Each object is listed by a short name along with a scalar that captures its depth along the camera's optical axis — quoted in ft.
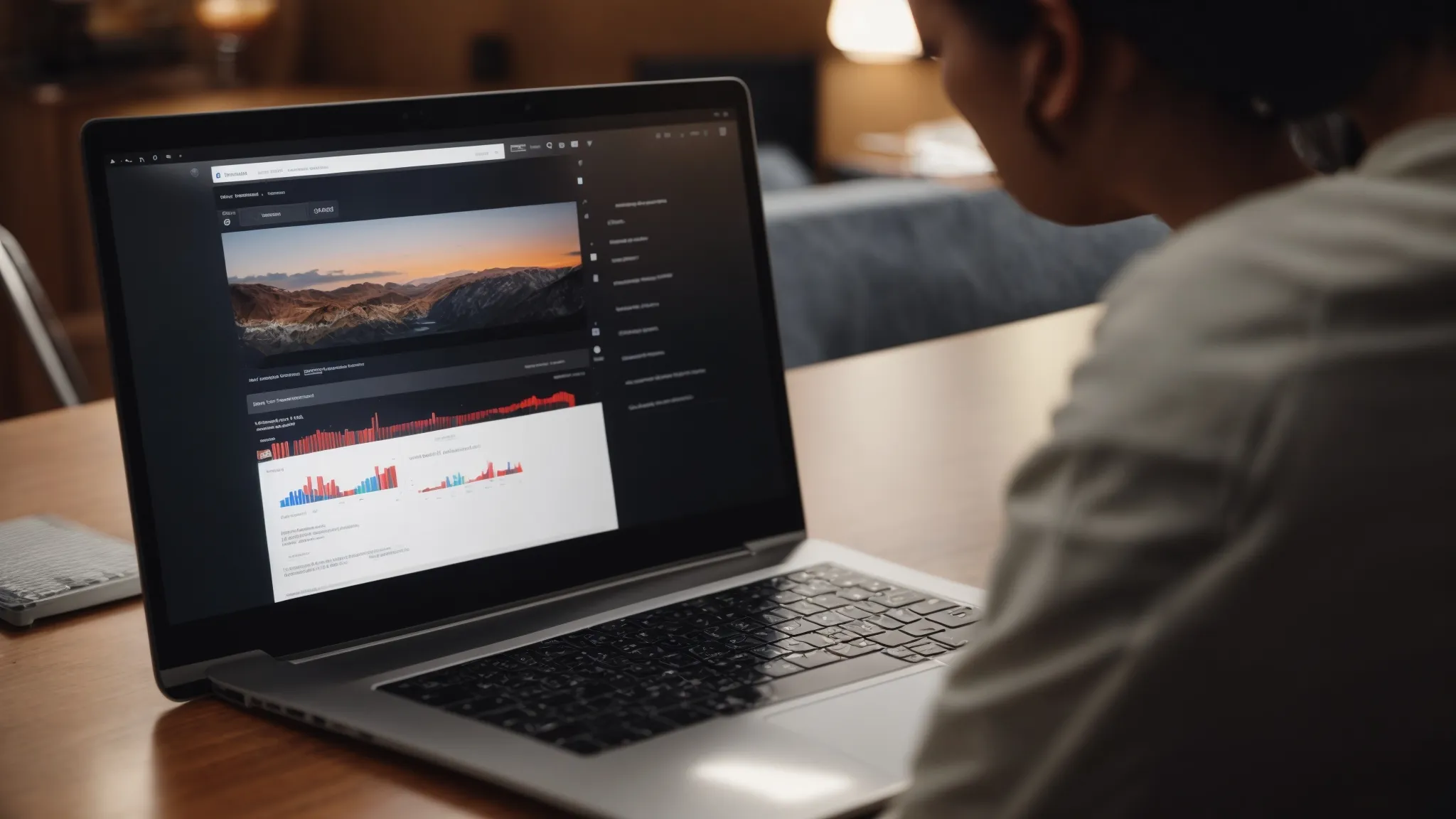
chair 5.74
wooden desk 2.20
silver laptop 2.42
